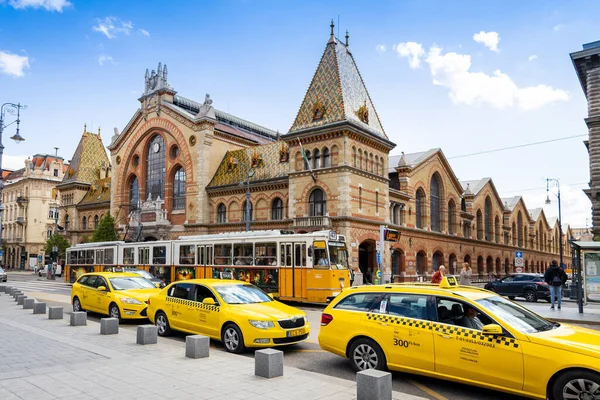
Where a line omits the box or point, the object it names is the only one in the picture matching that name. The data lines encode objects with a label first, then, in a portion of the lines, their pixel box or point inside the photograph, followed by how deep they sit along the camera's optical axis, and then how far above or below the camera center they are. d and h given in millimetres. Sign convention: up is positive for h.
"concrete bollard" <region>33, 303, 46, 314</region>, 16350 -2109
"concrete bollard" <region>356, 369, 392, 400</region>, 6199 -1834
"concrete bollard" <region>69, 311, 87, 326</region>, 13578 -2051
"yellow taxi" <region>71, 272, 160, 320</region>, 14820 -1524
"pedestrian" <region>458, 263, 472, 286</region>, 21828 -1409
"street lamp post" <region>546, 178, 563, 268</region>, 44125 +4480
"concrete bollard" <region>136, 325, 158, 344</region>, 10781 -1987
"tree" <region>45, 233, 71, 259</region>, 53250 +465
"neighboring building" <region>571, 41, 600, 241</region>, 27203 +7326
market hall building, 31078 +5298
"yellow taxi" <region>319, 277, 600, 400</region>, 6340 -1432
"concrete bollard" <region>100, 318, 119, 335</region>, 12086 -2008
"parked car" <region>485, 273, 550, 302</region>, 24734 -2205
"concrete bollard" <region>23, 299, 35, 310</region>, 17781 -2110
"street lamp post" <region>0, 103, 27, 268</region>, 26938 +6508
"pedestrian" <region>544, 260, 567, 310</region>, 18078 -1217
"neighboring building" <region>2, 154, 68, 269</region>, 73312 +5749
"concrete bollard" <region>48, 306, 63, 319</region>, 14883 -2057
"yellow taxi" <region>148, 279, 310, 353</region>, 10117 -1552
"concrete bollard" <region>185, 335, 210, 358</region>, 9305 -1967
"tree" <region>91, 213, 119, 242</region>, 45500 +1526
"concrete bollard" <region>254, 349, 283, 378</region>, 7867 -1951
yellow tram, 19594 -653
